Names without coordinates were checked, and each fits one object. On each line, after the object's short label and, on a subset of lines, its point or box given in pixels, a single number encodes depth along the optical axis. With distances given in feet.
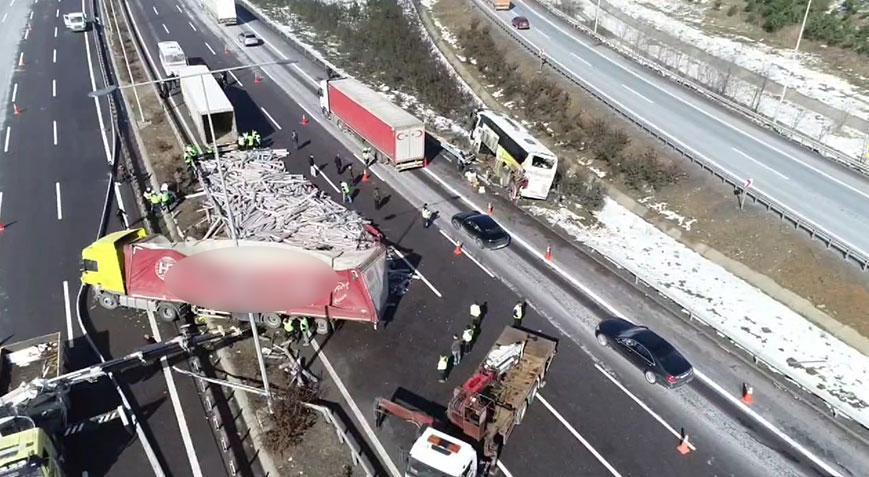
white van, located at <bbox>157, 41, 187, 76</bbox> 159.22
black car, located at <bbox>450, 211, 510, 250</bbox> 93.09
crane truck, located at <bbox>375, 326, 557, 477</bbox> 52.24
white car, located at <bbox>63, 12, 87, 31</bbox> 208.34
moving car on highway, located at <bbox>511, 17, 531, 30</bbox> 193.06
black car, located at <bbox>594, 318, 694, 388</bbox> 67.26
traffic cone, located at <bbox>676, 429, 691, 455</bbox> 60.70
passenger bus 105.60
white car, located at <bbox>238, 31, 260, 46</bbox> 194.80
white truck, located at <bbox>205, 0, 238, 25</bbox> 213.66
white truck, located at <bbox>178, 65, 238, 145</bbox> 116.88
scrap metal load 84.38
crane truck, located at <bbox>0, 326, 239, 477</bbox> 50.21
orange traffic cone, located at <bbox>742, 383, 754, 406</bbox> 66.90
